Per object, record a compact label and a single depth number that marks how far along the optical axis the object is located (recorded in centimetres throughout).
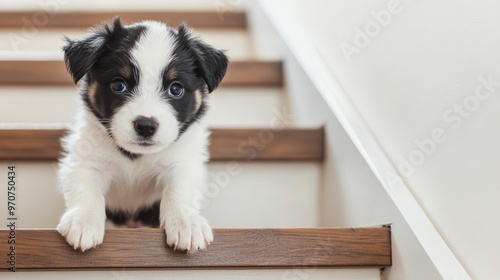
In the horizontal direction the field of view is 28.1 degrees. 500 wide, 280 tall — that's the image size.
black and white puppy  83
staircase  81
